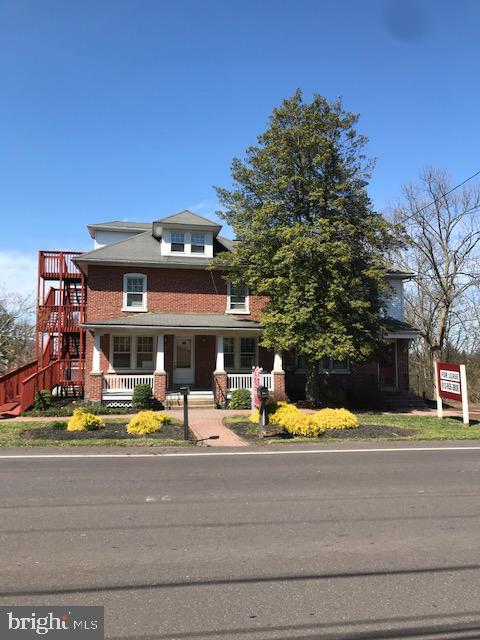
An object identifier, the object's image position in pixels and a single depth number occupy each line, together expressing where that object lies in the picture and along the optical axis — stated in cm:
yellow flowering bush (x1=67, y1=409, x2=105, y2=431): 1363
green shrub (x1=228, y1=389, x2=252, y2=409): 2042
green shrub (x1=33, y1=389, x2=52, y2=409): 1891
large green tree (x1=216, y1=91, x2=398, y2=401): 1833
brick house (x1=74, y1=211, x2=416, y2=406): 2127
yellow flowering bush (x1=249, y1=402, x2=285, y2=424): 1450
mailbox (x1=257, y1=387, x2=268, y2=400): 1222
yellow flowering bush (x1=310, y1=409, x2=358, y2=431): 1408
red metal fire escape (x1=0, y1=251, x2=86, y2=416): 2275
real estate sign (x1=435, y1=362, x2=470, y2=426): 1627
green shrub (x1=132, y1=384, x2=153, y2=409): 1953
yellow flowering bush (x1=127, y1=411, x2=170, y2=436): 1339
